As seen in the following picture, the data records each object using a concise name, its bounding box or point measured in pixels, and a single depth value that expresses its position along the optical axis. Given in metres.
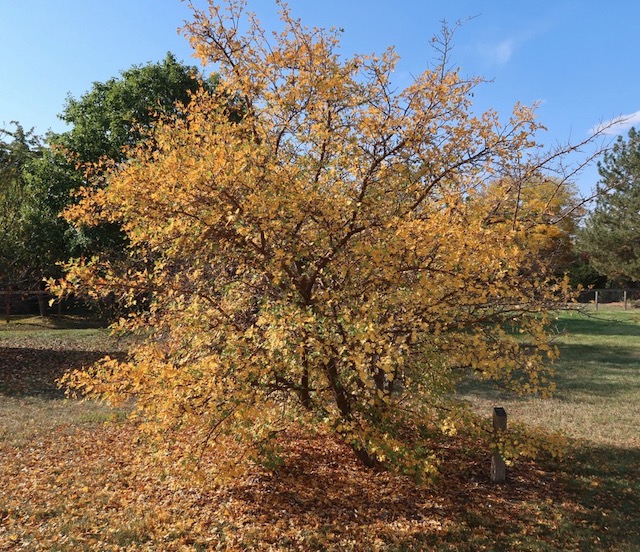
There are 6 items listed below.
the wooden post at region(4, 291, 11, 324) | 13.10
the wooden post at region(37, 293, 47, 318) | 22.91
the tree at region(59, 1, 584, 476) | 4.12
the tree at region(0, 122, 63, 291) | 13.09
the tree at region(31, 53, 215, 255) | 14.88
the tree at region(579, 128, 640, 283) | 25.98
